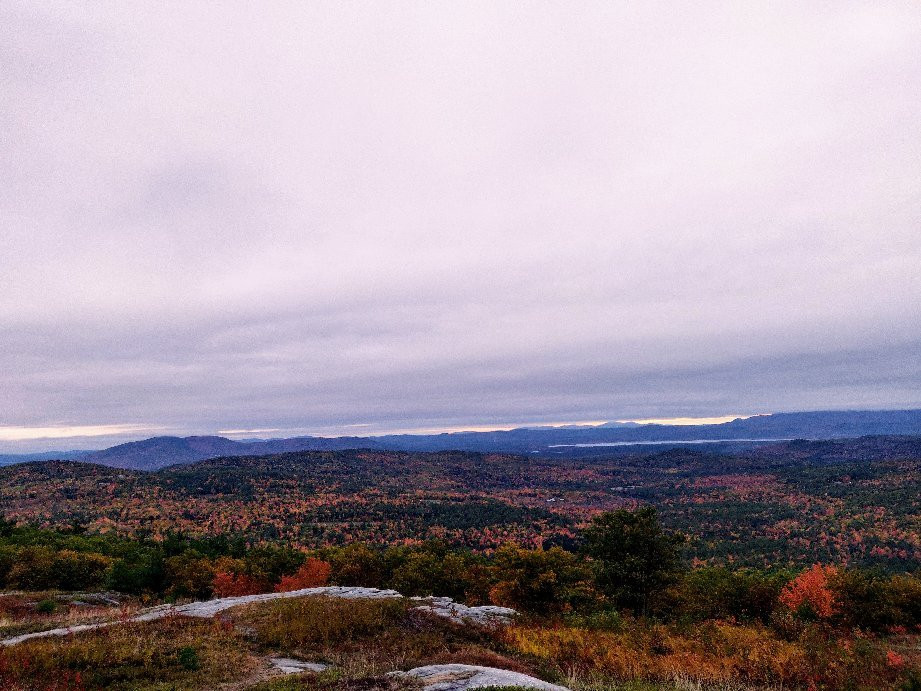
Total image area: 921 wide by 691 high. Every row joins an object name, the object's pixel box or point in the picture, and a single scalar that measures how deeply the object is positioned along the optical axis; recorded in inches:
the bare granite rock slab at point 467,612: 819.4
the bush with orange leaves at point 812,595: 1223.2
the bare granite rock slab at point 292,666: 538.9
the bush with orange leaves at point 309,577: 1658.5
